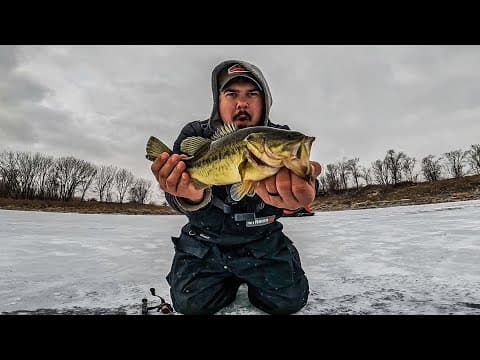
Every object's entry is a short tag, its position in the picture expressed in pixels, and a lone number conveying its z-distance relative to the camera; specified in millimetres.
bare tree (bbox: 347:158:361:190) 39588
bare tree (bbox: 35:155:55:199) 31992
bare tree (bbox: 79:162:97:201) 35775
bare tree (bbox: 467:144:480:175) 40181
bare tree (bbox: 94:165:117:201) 35906
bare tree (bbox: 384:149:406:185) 42000
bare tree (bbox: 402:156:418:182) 42588
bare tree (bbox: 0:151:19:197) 30516
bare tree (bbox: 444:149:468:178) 41656
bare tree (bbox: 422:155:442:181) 41759
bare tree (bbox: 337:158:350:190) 35469
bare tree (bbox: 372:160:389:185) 41275
